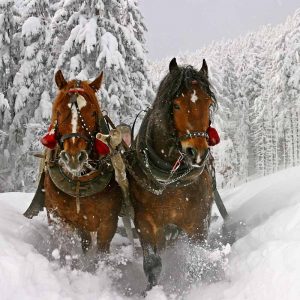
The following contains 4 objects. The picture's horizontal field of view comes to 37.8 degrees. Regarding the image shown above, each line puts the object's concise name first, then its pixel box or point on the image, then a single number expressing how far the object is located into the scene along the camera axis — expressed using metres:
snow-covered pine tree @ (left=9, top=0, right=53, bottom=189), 16.20
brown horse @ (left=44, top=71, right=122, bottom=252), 4.34
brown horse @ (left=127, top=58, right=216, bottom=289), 4.23
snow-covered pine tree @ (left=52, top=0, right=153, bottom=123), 13.62
